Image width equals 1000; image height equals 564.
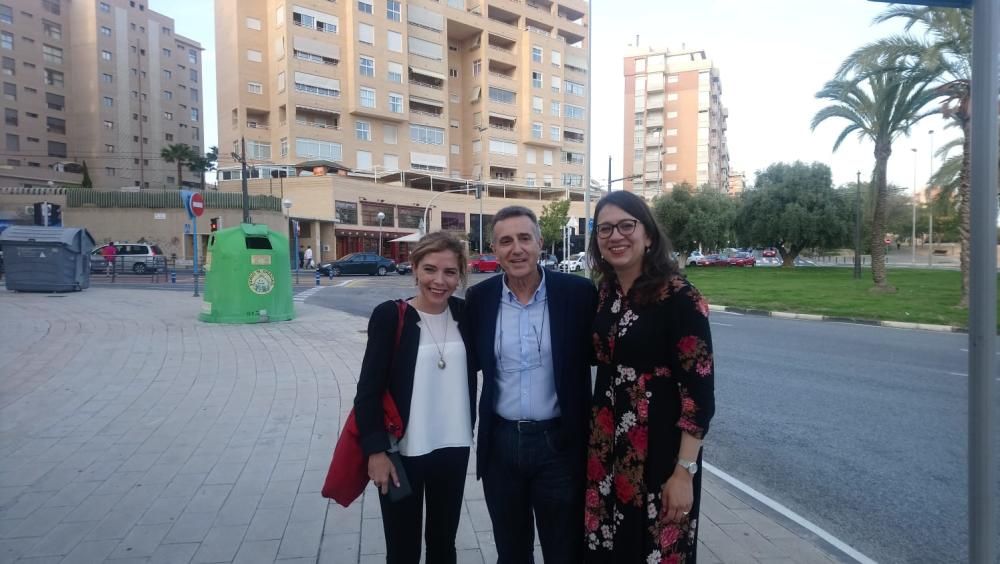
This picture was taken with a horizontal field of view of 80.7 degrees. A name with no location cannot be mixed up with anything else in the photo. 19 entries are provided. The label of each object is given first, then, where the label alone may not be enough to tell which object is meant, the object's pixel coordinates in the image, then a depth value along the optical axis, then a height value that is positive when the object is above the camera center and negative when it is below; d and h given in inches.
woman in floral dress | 79.7 -20.3
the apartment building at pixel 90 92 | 2153.1 +688.7
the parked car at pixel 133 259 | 1163.3 +4.3
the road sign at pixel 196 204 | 608.5 +58.9
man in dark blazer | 88.9 -21.7
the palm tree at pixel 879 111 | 712.4 +195.6
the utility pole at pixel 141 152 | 2421.5 +468.4
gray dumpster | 680.4 +5.8
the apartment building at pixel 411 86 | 1916.8 +632.0
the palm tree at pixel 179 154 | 2149.4 +392.5
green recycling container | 443.2 -10.0
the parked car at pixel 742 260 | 2017.7 -13.4
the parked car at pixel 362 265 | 1349.7 -12.6
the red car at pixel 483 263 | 1371.8 -11.3
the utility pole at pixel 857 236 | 1232.4 +42.4
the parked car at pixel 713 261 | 2030.0 -15.9
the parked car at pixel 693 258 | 2053.4 -6.9
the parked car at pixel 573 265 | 1318.9 -16.9
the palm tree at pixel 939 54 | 609.0 +221.7
